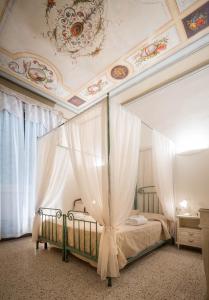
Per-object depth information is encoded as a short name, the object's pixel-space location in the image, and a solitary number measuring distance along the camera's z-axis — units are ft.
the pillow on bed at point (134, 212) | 13.05
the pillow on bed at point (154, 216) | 11.93
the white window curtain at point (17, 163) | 13.28
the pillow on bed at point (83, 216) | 11.98
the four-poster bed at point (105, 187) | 7.33
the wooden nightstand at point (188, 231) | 10.86
